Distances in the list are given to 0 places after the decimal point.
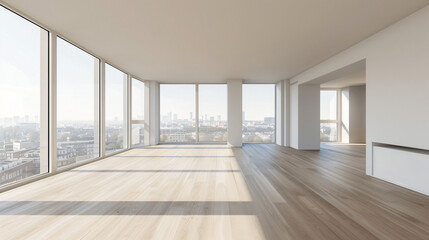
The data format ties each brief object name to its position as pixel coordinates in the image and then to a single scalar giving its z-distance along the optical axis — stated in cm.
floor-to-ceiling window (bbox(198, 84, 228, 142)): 898
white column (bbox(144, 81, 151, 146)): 860
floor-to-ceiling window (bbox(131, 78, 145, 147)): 771
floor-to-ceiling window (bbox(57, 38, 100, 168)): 411
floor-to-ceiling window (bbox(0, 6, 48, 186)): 301
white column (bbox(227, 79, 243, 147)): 809
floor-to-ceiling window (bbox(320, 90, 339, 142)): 951
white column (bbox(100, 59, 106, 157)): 545
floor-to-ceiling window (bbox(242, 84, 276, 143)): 897
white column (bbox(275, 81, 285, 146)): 837
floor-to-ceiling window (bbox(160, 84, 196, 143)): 906
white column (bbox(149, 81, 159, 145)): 866
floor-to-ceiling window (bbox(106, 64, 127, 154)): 589
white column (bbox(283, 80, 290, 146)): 802
